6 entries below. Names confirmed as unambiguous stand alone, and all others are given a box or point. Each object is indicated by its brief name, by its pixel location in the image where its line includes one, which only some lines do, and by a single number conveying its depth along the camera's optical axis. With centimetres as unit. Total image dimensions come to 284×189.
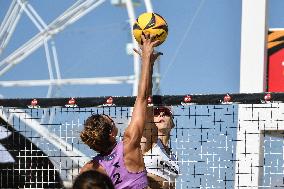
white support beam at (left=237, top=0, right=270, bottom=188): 1984
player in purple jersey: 965
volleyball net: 1329
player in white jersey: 1315
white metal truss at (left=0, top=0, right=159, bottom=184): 3086
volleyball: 1167
